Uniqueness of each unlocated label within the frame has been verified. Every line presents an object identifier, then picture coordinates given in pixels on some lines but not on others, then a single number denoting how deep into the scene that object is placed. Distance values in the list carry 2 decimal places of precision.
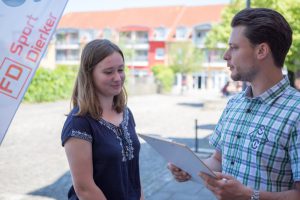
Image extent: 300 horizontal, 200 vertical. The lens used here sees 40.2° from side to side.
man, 1.75
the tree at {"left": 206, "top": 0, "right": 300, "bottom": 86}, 14.04
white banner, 2.14
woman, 2.13
